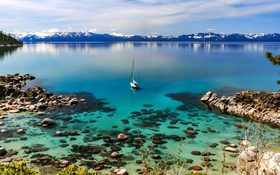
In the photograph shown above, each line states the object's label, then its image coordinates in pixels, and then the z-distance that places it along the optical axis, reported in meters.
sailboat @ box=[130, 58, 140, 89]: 60.29
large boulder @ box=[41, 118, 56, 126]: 34.38
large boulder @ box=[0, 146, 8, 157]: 25.39
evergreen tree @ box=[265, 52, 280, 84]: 18.27
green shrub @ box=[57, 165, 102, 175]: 15.42
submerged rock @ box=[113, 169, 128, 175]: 21.97
